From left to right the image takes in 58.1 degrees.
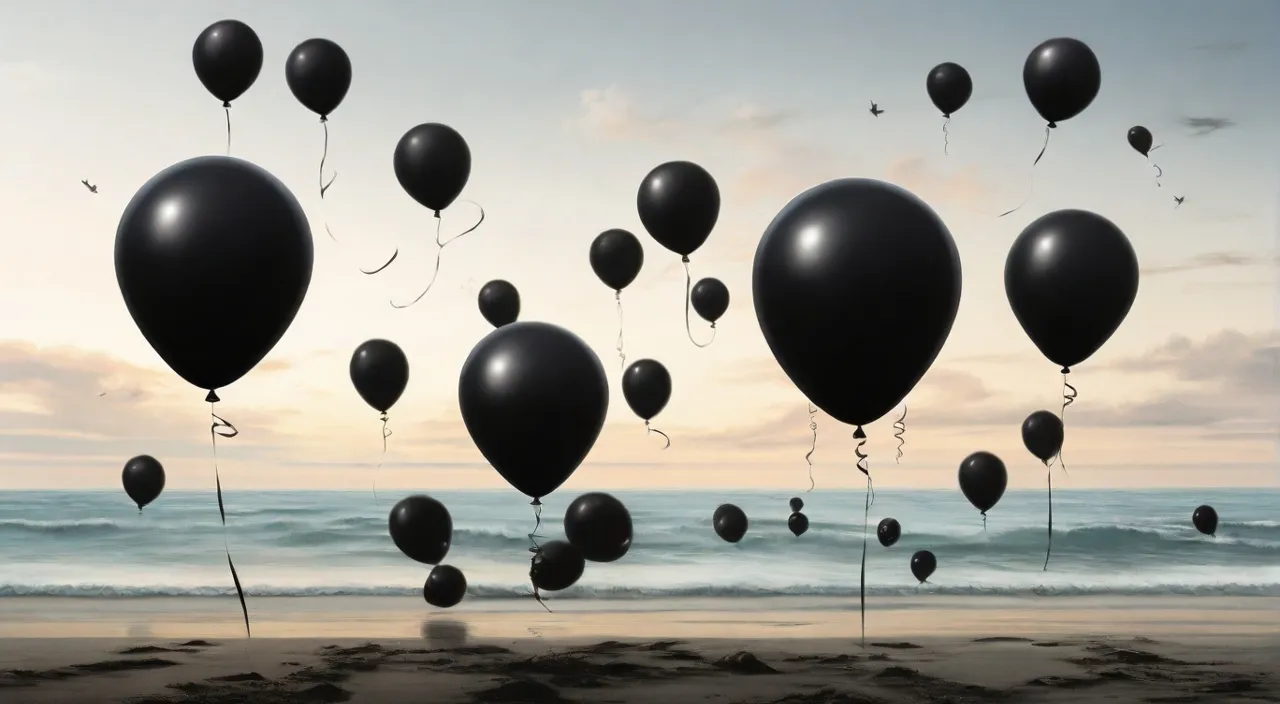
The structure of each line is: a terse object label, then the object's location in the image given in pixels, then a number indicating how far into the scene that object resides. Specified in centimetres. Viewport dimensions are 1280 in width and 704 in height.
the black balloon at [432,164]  763
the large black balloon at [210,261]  497
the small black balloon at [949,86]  880
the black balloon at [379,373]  860
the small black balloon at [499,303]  905
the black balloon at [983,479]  977
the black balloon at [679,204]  767
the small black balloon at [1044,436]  962
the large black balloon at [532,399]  557
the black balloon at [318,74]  755
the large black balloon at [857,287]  448
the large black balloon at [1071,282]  662
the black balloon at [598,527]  829
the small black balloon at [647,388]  947
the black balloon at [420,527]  833
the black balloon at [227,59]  714
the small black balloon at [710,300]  979
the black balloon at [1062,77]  765
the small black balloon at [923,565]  1111
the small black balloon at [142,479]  1023
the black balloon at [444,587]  859
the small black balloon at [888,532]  1069
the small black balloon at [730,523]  1038
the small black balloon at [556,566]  793
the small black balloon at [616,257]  875
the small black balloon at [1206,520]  1177
